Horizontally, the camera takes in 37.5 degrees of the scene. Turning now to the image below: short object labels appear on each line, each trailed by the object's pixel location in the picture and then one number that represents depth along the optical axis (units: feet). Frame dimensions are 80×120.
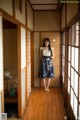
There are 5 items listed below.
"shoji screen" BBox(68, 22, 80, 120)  6.00
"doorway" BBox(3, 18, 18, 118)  9.00
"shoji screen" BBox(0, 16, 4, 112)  4.77
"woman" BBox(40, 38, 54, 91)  11.86
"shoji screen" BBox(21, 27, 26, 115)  8.10
